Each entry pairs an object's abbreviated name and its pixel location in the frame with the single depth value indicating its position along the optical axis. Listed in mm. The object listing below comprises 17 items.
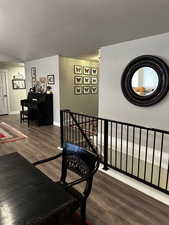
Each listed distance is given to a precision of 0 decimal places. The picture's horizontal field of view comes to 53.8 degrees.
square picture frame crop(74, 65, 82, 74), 6179
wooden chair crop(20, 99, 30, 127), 6272
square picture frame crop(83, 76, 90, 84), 6600
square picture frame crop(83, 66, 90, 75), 6543
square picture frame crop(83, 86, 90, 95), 6630
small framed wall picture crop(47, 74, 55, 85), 5900
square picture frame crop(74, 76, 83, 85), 6231
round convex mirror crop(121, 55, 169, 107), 3181
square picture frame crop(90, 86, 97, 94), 6893
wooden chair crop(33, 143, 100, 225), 1452
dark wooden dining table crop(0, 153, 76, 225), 941
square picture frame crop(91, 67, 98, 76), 6828
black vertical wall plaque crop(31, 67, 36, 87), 6848
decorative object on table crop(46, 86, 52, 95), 6039
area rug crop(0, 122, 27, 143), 4498
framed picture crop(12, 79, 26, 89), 8194
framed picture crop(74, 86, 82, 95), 6281
